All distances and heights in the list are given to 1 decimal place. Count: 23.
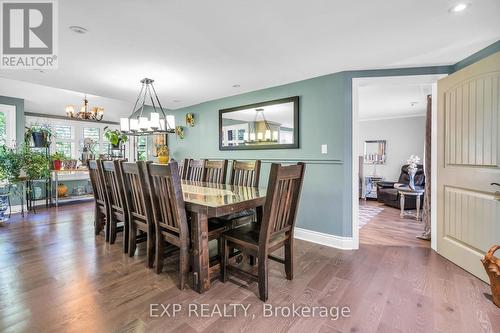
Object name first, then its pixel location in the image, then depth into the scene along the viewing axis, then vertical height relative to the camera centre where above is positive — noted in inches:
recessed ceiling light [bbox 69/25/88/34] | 75.5 +43.8
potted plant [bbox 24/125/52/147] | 189.9 +23.2
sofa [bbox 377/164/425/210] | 196.7 -24.5
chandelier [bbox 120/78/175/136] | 118.6 +19.9
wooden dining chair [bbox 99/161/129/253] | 103.0 -16.9
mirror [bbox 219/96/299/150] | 133.9 +23.8
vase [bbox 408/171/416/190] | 171.8 -12.2
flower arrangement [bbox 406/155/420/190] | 173.3 -3.7
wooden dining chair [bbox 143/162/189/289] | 74.0 -15.9
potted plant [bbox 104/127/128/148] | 128.7 +15.1
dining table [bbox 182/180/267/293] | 72.2 -16.1
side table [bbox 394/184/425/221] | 165.2 -20.8
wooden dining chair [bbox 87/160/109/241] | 120.6 -19.0
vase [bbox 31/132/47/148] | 191.9 +20.0
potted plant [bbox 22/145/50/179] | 167.8 -0.5
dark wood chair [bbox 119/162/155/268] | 88.4 -17.2
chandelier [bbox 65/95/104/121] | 170.9 +37.3
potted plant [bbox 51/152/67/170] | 203.2 +2.9
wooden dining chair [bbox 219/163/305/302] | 69.9 -22.7
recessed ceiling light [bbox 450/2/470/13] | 64.5 +43.7
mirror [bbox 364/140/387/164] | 252.2 +12.5
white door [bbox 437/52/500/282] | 81.4 +0.1
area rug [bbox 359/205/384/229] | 163.8 -39.6
